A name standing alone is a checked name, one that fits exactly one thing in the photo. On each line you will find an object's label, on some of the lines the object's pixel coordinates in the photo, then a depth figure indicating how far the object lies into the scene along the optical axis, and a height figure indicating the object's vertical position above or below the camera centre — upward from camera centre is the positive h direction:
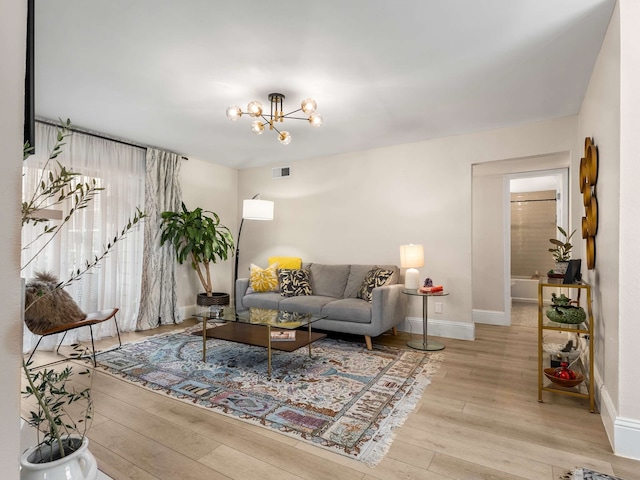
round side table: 3.78 -1.11
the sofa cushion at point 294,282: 4.64 -0.54
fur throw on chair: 2.93 -0.60
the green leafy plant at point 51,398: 0.75 -0.38
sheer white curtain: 3.78 +0.10
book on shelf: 3.17 -0.87
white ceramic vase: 0.78 -0.52
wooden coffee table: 3.06 -0.88
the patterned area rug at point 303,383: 2.17 -1.14
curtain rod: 3.77 +1.29
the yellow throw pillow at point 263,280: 4.77 -0.52
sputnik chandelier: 2.85 +1.11
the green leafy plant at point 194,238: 4.88 +0.05
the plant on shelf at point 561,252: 2.76 -0.07
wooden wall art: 2.58 +0.35
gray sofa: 3.73 -0.70
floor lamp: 4.79 +0.45
